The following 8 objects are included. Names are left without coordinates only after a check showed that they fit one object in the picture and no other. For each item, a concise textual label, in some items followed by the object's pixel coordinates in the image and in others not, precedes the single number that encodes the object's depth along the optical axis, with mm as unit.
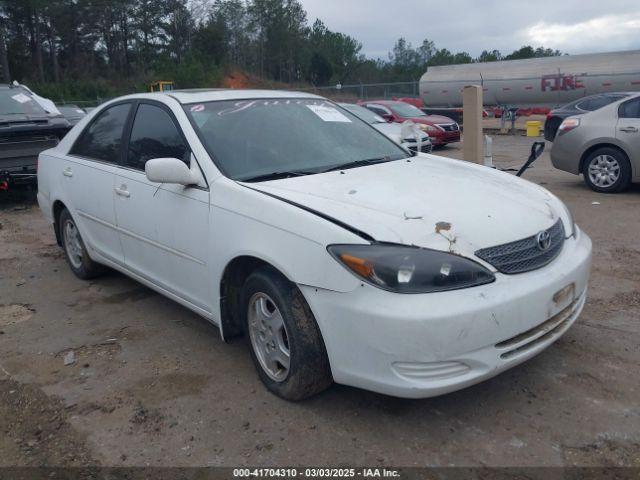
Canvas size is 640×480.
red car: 16656
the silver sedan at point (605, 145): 8352
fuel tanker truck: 24484
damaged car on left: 8945
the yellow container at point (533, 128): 20922
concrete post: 7043
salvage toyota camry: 2676
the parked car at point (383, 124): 13450
